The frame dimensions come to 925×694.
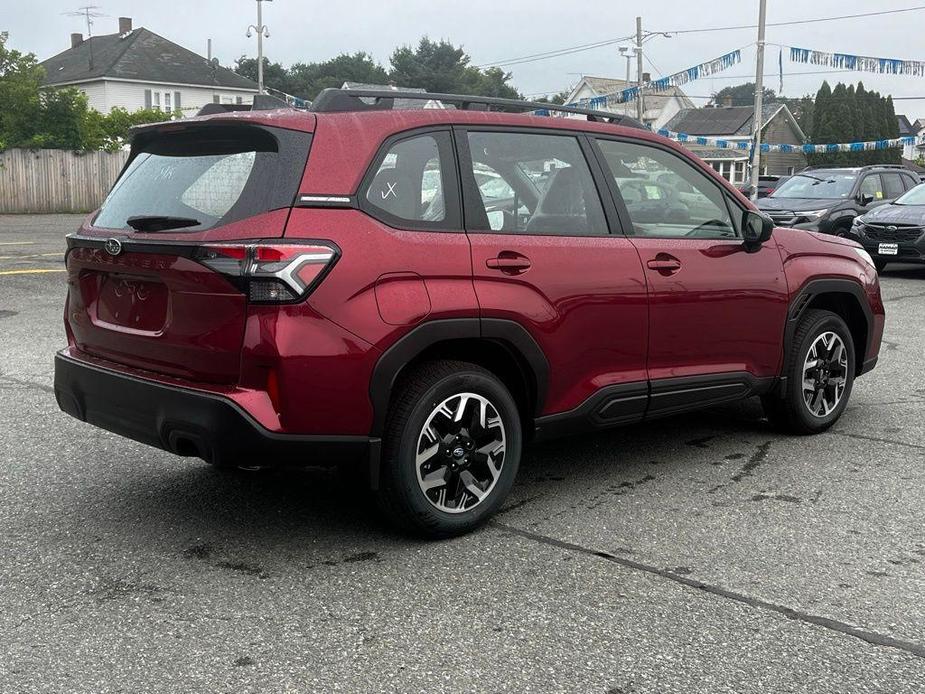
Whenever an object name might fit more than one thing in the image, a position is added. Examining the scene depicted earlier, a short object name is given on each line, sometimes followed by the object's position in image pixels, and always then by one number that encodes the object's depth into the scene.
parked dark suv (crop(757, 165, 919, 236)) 17.97
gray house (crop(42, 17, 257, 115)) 62.06
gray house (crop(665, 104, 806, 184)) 79.19
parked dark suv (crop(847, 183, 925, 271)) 16.08
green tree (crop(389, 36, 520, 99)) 95.00
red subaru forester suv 3.90
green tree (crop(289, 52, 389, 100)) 101.19
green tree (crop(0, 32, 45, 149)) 35.09
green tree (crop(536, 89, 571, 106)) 95.75
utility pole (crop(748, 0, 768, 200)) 31.62
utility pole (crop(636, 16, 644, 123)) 44.12
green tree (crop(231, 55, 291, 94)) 98.75
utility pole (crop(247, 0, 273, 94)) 50.03
